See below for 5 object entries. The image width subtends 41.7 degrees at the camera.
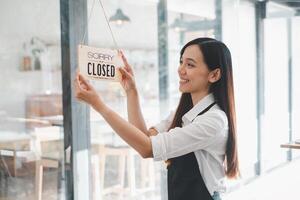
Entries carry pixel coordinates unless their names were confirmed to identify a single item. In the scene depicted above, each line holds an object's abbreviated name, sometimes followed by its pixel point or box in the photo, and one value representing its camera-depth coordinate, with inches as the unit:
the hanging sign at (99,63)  46.4
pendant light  109.0
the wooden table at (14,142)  80.8
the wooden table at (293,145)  119.4
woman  47.5
